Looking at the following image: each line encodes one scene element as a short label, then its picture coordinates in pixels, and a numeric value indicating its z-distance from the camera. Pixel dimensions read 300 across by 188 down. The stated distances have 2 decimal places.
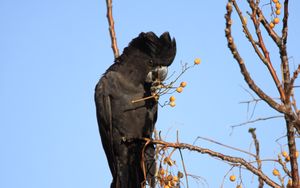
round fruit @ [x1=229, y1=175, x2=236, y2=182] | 6.83
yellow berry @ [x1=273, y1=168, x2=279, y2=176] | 6.10
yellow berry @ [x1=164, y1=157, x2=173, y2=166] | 7.04
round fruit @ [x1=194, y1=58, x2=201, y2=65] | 8.24
